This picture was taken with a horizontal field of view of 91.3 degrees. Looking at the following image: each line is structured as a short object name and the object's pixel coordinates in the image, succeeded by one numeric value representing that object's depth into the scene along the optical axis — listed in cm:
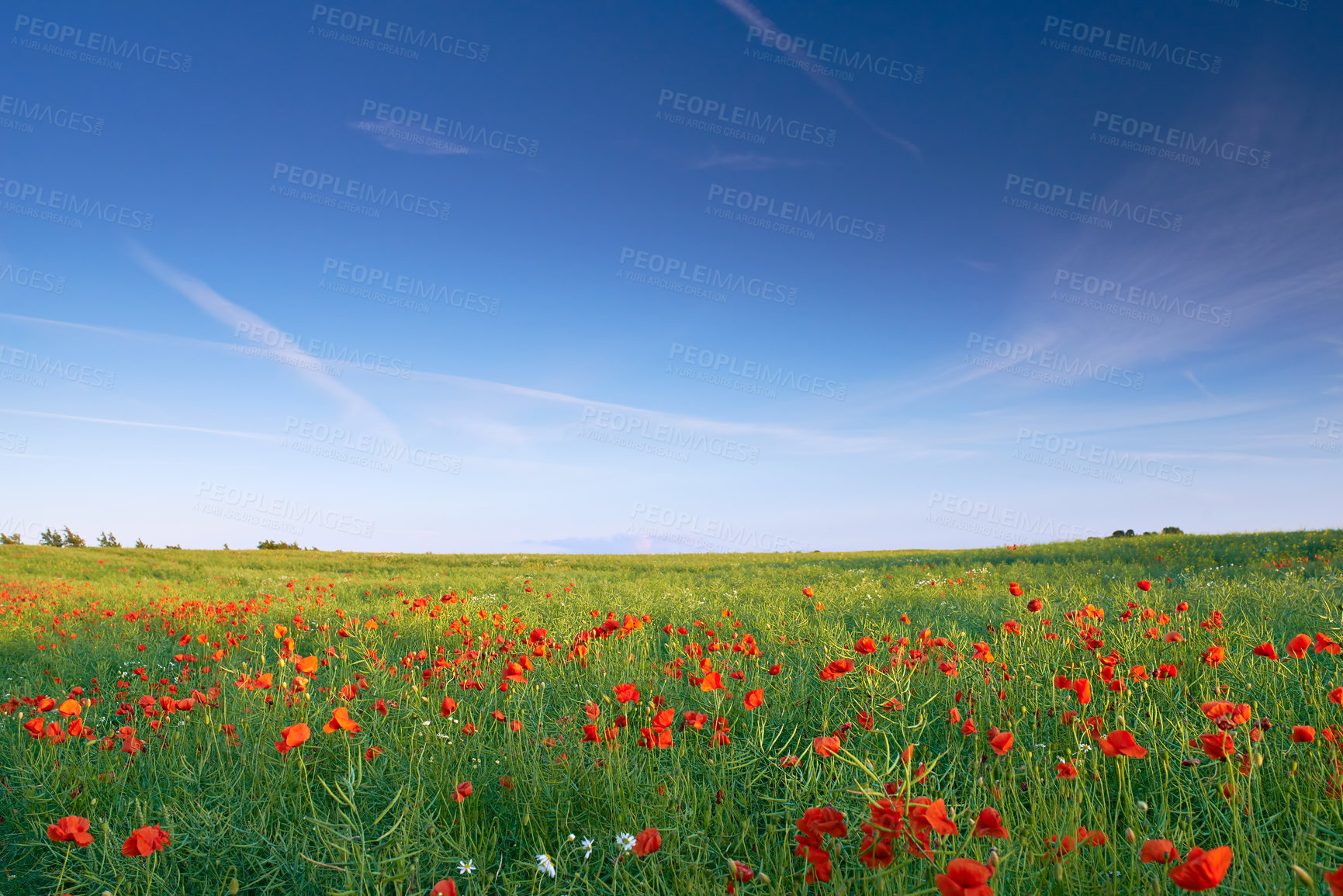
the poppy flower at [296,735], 264
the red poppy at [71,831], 229
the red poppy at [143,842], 212
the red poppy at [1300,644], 304
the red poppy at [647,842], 197
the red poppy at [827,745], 220
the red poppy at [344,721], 276
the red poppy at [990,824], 173
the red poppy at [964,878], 133
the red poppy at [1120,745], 205
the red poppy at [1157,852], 163
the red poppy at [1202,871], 130
